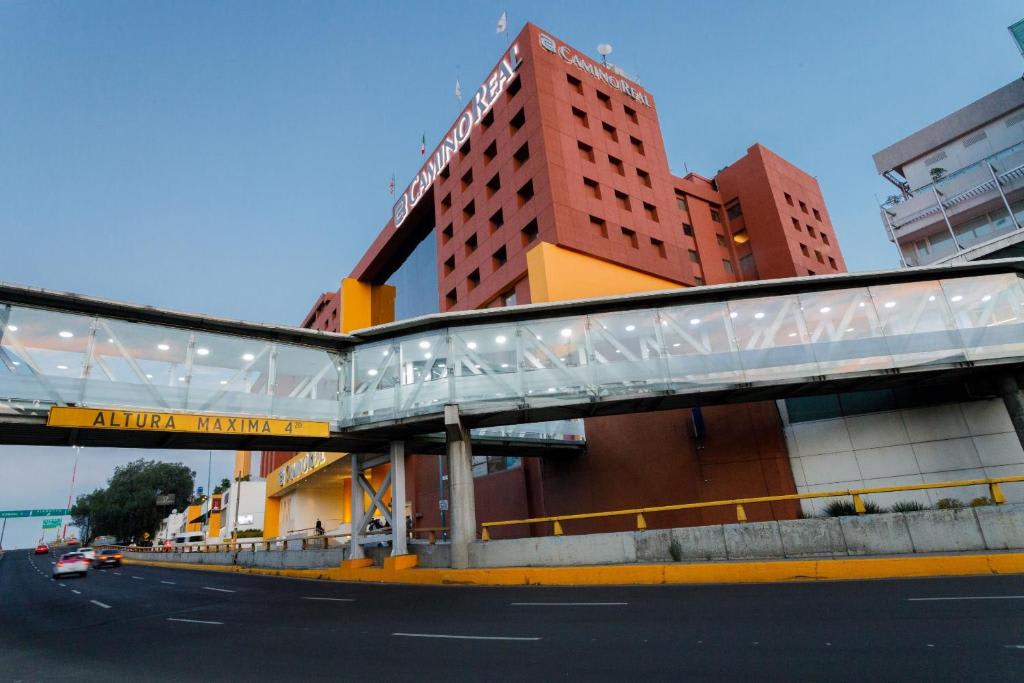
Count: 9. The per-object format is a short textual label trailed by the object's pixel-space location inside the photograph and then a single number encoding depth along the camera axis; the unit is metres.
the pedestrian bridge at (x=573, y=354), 17.06
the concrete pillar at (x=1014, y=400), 17.45
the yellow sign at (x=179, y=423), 14.45
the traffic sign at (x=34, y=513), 111.06
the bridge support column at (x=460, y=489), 17.48
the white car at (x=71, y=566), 35.34
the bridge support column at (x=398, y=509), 19.61
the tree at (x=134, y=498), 98.31
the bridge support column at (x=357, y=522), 21.47
